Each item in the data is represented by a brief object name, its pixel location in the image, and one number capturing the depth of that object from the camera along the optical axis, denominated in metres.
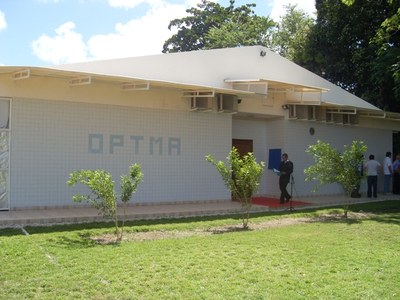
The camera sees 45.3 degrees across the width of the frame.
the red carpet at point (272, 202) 15.81
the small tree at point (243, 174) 11.17
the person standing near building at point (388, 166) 19.98
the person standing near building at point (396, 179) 20.84
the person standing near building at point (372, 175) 18.83
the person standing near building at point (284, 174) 16.20
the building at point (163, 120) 12.41
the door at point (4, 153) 12.20
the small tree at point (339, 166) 12.97
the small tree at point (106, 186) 9.16
